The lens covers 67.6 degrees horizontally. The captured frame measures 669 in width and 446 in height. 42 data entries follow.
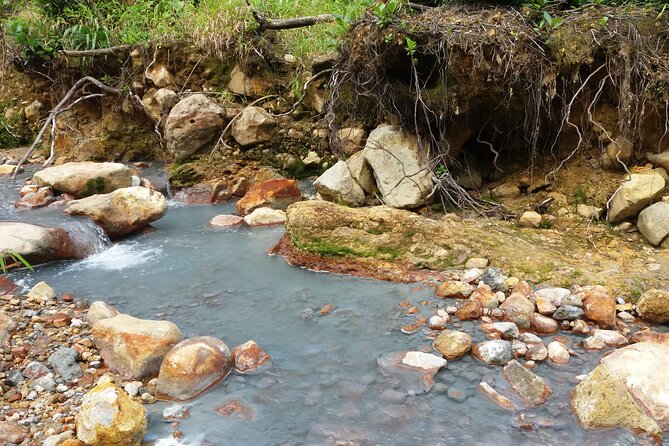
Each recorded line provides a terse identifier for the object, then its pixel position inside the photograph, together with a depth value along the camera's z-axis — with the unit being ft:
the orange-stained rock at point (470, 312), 9.84
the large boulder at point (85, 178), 18.39
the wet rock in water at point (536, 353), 8.50
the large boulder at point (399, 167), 15.11
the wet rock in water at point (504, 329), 9.09
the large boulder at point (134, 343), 8.60
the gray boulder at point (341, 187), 16.12
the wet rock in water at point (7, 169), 23.17
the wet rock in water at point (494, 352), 8.41
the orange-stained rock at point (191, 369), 8.05
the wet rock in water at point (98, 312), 10.17
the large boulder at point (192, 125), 21.47
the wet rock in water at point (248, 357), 8.75
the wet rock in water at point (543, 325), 9.38
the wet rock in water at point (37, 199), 18.06
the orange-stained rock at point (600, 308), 9.39
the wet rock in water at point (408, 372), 7.98
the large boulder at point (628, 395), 6.86
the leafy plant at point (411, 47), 13.52
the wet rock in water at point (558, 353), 8.43
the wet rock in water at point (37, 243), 13.26
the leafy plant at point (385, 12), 13.89
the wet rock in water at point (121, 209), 15.83
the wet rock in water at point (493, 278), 10.92
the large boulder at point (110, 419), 6.68
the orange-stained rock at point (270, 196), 18.03
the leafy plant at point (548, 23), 12.76
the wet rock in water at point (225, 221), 17.06
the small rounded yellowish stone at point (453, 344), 8.63
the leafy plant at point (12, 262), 13.01
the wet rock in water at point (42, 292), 11.50
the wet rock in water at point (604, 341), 8.79
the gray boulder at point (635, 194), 12.30
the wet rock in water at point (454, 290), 10.73
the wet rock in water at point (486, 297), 10.11
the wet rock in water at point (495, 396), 7.44
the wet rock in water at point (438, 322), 9.60
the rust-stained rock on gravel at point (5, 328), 9.33
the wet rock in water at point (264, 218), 16.94
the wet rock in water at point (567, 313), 9.57
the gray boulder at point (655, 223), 11.75
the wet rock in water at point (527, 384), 7.50
